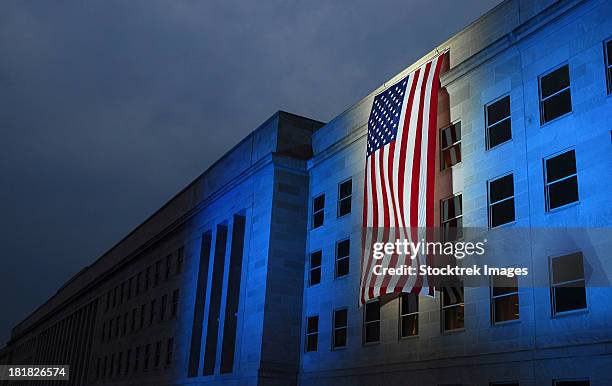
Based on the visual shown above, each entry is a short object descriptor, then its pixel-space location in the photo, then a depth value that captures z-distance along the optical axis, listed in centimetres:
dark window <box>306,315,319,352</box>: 3594
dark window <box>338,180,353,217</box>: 3562
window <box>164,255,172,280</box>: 5699
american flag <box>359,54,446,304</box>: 2700
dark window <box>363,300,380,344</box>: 3116
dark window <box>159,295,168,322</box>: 5509
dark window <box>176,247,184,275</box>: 5467
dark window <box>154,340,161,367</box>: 5394
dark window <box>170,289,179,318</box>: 5324
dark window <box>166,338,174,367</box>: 5128
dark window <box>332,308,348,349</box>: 3344
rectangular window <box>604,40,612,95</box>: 2233
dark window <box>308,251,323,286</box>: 3712
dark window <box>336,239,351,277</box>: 3447
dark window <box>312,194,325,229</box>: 3825
